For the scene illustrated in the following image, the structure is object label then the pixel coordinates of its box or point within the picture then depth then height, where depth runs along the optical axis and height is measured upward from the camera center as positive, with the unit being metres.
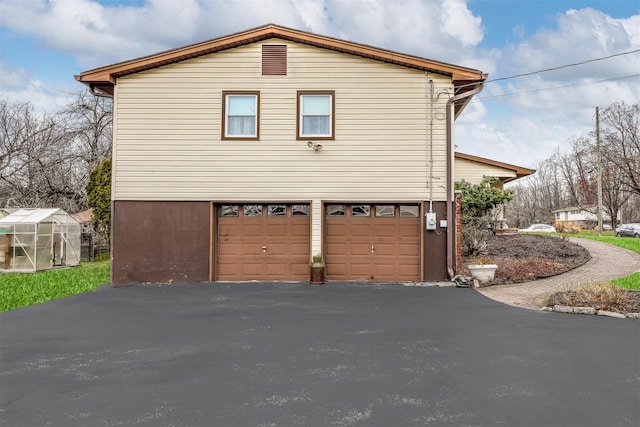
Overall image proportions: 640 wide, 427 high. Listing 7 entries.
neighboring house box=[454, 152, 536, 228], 18.98 +2.34
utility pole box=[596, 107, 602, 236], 31.23 +2.79
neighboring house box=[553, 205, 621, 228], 52.33 +1.16
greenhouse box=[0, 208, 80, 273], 16.33 -0.87
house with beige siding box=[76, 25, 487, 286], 12.60 +1.90
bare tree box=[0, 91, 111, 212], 24.19 +4.06
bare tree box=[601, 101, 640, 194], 41.16 +8.31
